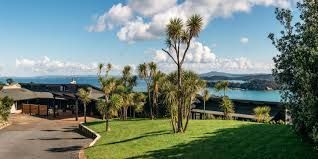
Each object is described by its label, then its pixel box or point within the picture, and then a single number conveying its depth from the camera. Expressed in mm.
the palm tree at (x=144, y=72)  35068
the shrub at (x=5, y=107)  34239
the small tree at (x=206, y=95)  33881
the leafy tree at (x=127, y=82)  38058
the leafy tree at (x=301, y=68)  7666
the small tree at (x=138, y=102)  36390
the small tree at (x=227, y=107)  32258
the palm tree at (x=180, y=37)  21715
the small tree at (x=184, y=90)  22693
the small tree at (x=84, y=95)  34686
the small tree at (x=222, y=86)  36961
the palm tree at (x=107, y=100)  28324
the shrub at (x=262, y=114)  29134
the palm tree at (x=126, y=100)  34529
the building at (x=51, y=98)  44263
